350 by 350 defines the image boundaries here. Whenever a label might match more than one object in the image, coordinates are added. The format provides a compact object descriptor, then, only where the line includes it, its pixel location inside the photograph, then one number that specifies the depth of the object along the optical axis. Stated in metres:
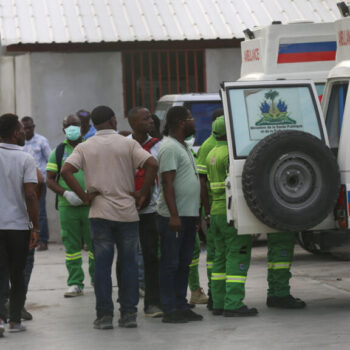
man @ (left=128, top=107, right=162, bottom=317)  16.69
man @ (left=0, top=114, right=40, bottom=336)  15.19
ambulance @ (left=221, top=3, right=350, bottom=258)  15.51
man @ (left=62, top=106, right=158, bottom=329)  15.35
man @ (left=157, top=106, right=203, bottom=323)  15.67
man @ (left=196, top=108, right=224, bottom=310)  17.18
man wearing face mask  19.42
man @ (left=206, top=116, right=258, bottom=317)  16.11
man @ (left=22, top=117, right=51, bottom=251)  27.56
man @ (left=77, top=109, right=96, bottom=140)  21.88
